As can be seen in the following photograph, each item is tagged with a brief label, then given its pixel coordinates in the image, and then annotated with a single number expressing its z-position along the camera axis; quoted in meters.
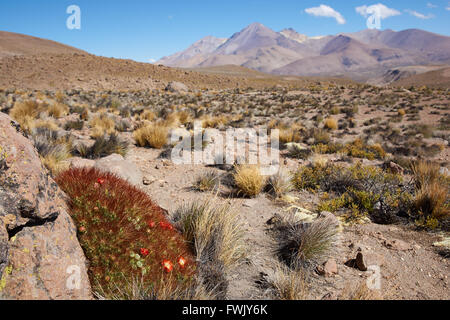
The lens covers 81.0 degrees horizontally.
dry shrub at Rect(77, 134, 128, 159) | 6.34
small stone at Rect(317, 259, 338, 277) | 2.97
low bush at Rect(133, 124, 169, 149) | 7.63
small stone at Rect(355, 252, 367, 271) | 3.04
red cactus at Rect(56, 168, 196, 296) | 2.18
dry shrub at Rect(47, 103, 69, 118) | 10.70
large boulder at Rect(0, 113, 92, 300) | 1.75
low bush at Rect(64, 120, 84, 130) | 9.00
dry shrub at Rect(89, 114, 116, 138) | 7.93
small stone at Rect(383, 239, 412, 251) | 3.40
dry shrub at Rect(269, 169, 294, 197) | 5.11
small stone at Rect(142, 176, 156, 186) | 5.34
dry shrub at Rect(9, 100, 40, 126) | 8.25
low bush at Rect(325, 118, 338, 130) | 12.29
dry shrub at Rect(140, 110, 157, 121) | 11.90
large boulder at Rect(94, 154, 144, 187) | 4.79
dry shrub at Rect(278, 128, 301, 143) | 9.15
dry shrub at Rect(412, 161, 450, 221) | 4.05
